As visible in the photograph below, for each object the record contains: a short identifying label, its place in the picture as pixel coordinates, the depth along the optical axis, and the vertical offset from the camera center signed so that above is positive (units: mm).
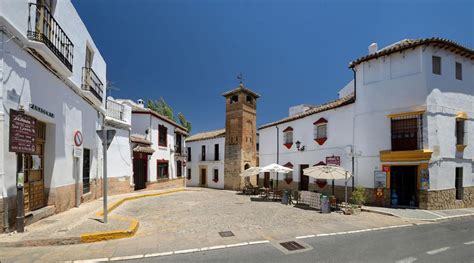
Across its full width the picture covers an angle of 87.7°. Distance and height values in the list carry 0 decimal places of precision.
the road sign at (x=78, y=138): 9759 +82
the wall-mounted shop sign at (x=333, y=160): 15625 -1202
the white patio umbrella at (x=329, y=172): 12281 -1583
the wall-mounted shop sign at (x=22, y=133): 5945 +186
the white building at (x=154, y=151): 18891 -840
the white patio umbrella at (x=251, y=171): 18188 -2274
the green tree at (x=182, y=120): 39656 +3323
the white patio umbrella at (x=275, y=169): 17266 -1953
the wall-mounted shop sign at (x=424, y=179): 11906 -1797
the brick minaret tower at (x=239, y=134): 25484 +717
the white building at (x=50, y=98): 5922 +1349
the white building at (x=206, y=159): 28812 -2273
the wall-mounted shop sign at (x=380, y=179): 13000 -1992
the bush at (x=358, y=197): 11927 -2675
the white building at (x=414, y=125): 12219 +905
